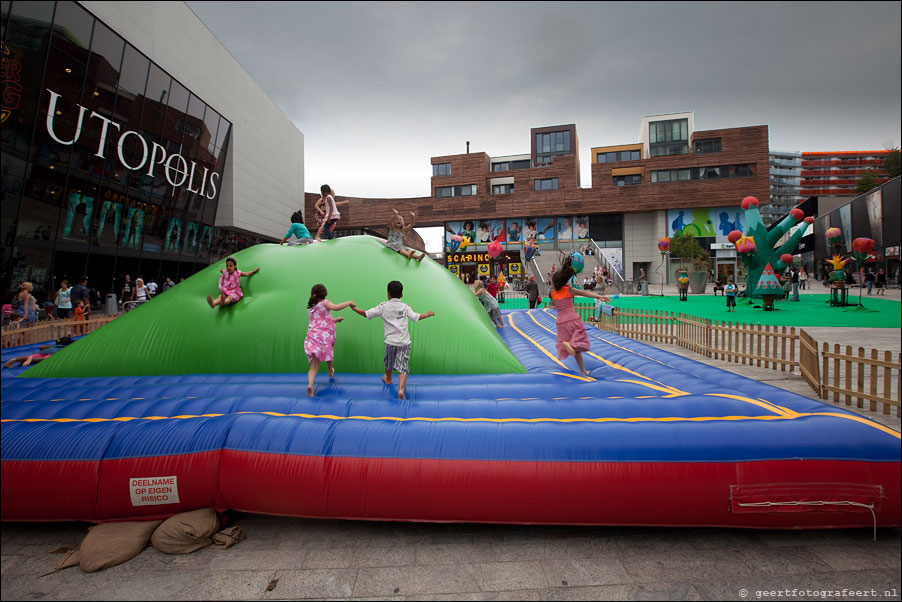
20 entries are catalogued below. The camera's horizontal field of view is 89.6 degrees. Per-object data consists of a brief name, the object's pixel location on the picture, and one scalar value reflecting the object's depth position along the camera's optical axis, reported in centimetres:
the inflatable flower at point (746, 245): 1822
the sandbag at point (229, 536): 268
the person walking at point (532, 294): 1382
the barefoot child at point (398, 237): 589
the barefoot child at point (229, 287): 498
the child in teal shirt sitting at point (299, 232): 623
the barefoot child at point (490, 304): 776
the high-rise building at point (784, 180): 9312
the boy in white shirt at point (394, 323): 409
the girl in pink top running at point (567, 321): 453
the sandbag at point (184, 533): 260
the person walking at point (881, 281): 1834
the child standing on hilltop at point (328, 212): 640
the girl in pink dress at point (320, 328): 418
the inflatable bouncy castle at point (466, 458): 259
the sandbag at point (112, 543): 243
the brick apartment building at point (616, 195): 3741
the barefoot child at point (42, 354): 493
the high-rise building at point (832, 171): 8900
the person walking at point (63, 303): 904
